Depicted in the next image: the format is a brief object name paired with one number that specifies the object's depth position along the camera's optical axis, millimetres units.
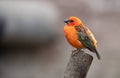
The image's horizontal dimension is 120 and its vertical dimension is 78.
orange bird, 9740
